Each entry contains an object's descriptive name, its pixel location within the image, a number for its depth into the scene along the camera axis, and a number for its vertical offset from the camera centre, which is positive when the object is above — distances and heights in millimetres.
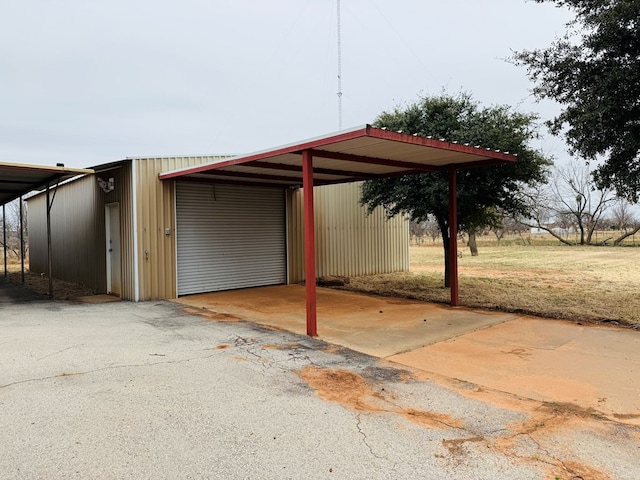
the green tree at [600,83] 6363 +2217
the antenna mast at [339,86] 11002 +3623
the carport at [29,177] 8578 +1392
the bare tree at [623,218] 43531 +1016
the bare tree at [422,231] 42219 +51
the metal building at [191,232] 9727 +95
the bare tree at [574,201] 34469 +2221
